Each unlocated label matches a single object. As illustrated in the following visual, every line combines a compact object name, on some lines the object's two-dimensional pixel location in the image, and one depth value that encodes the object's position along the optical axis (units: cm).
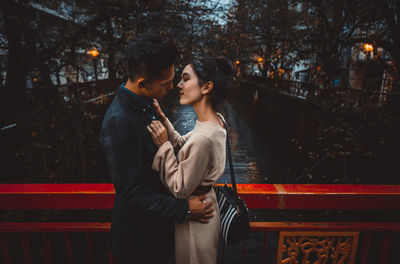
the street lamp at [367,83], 559
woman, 128
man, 120
